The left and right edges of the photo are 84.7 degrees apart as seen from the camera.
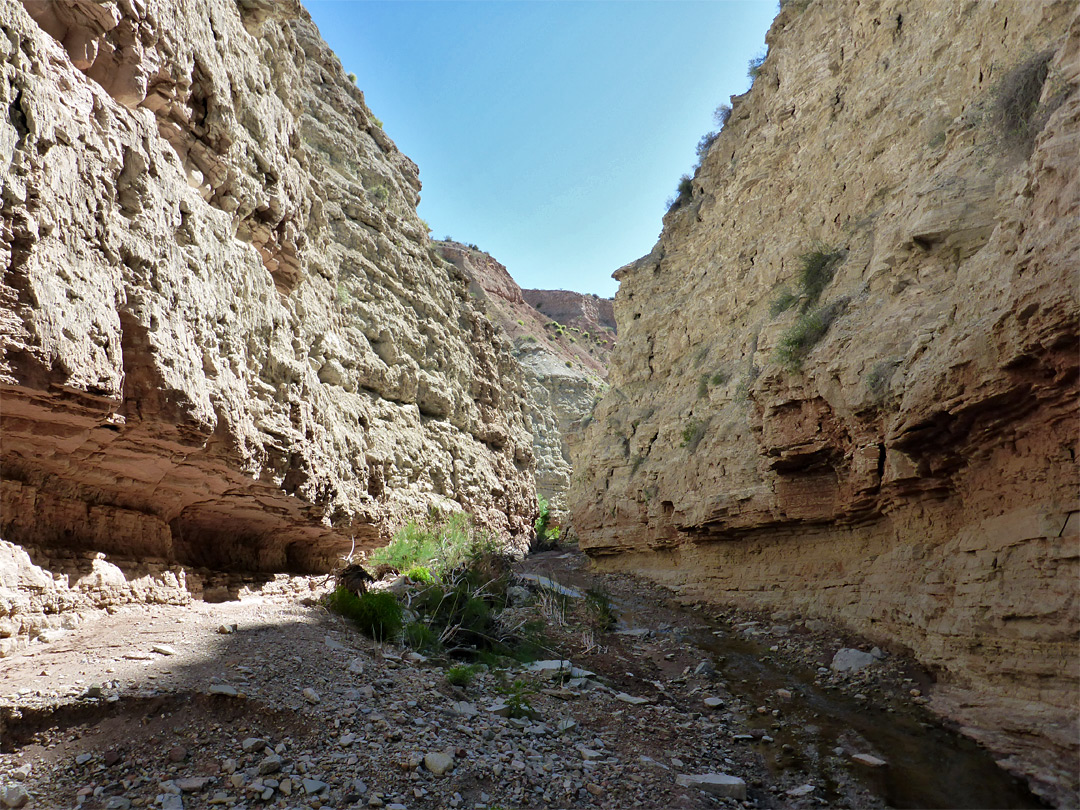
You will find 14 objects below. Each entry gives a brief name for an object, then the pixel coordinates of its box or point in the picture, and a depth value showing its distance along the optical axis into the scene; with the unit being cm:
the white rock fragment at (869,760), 535
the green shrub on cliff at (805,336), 973
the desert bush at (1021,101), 712
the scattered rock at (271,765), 404
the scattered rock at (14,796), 335
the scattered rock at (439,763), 445
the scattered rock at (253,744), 426
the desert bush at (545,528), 2909
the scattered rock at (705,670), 833
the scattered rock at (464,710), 577
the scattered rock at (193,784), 372
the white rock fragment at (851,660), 759
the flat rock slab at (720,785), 479
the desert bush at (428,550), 1320
